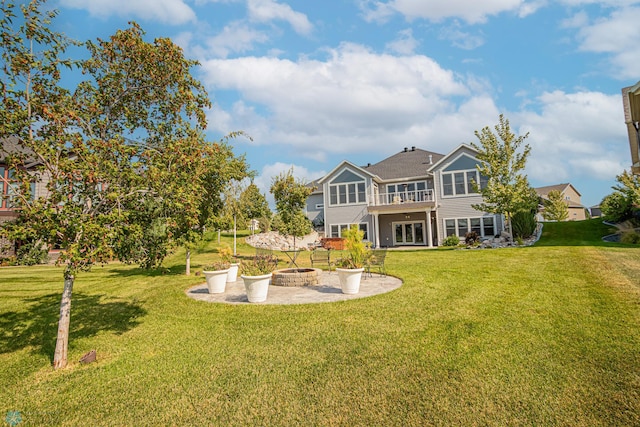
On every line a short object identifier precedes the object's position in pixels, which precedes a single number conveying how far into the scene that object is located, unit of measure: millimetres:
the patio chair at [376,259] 10492
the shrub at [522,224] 21797
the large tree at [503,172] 19000
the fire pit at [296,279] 9930
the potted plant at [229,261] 10439
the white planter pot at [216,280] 8891
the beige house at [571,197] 51188
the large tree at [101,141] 4012
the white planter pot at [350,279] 8100
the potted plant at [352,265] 8141
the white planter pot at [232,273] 11034
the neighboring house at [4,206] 18594
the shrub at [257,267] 7857
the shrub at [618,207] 20766
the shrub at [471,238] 21312
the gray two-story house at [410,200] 23797
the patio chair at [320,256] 12429
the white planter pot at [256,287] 7562
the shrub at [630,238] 16484
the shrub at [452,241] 22391
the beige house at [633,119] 15032
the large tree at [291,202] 19141
